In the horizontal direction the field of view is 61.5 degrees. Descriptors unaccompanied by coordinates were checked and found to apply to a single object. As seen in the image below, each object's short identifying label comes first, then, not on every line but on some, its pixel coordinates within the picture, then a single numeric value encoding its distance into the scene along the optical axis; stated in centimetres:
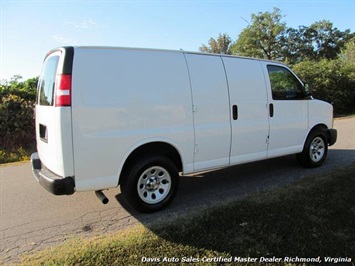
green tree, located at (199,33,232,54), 5466
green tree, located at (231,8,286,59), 4275
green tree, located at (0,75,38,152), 920
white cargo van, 351
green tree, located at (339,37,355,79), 1959
